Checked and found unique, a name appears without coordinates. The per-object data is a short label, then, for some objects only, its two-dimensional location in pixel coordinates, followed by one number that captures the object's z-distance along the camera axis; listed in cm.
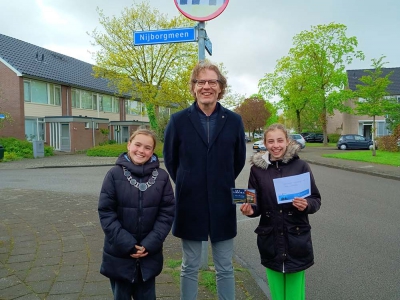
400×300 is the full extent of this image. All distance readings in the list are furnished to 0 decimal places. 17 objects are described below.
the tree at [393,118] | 2381
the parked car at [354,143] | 3231
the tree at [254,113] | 7056
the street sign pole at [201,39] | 378
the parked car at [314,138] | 4991
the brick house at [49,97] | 2677
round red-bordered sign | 354
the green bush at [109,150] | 2345
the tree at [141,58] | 2731
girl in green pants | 275
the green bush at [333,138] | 4733
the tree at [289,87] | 3753
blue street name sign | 389
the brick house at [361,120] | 4503
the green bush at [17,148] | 2214
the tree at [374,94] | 2102
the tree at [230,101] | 3122
